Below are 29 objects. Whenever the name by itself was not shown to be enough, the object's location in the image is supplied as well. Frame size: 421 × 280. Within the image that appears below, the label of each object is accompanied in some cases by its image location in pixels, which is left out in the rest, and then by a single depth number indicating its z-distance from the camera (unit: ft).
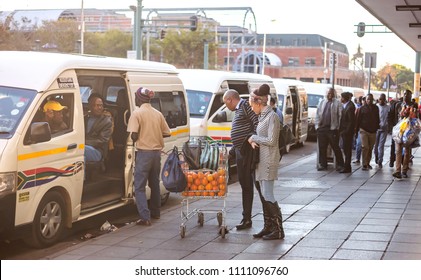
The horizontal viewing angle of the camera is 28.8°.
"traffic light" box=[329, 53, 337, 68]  98.22
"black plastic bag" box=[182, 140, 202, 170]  34.08
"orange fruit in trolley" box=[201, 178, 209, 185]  33.55
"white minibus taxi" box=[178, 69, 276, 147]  58.34
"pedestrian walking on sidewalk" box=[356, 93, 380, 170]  63.05
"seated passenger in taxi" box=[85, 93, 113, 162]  39.86
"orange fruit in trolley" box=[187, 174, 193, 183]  33.55
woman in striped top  32.19
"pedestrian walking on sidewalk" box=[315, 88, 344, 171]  62.18
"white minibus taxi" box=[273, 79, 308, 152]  88.33
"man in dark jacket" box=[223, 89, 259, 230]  34.04
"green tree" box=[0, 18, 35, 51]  152.76
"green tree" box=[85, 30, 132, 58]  266.57
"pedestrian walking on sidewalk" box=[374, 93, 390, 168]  67.10
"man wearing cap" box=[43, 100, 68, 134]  33.14
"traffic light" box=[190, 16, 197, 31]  131.85
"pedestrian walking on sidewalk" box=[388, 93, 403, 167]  67.26
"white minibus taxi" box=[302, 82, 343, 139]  117.08
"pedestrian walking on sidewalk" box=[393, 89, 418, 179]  57.57
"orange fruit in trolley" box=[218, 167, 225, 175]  33.68
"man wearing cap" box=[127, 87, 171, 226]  37.06
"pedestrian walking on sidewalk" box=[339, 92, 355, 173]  62.69
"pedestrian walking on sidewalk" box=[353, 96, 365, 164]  70.18
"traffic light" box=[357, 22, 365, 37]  142.10
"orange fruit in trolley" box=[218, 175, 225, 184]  33.60
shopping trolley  33.50
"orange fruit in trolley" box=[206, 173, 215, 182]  33.55
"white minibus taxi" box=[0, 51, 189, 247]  30.22
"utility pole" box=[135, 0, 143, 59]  96.31
